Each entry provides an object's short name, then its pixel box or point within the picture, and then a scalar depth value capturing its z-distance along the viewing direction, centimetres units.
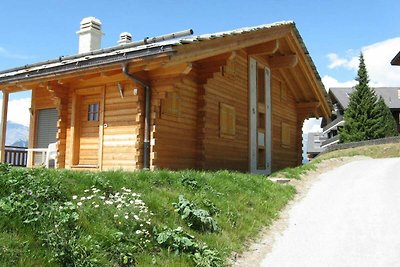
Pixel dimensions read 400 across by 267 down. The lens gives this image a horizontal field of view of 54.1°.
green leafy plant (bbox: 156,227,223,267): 527
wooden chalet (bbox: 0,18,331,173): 1052
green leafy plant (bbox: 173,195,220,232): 626
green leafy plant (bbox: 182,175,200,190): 771
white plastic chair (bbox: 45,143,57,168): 1308
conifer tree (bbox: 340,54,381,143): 3814
